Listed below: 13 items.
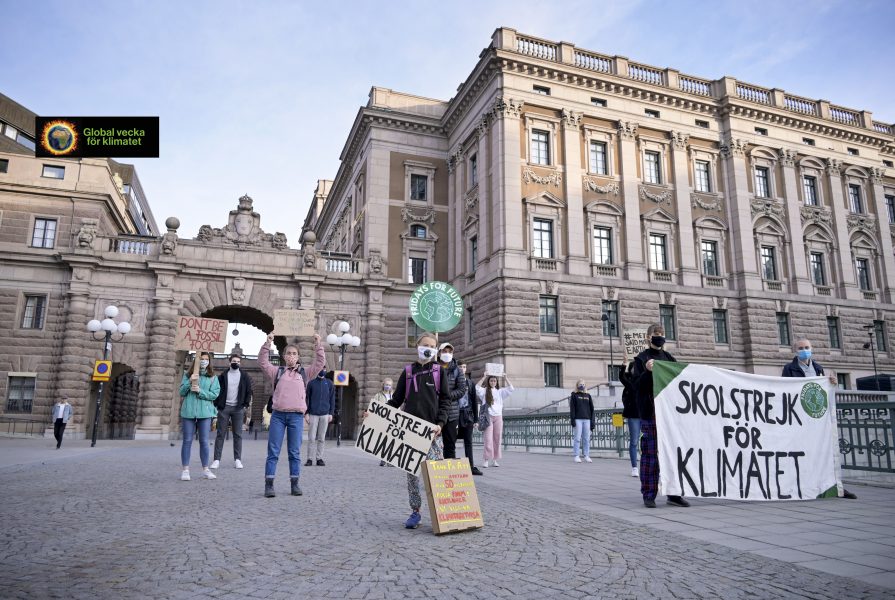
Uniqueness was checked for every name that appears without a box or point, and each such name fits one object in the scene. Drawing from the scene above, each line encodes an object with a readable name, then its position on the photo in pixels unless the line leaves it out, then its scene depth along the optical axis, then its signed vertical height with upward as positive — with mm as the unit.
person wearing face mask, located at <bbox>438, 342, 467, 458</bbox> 7109 +249
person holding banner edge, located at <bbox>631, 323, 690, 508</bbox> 7855 +21
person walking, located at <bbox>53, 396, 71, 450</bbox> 21656 -236
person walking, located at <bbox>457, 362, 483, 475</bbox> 11938 -87
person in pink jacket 9000 -35
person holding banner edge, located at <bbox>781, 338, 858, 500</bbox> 9883 +802
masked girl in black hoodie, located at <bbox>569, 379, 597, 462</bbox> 15758 -44
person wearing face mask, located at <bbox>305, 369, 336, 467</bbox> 13836 +20
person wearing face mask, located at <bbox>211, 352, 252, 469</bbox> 12914 +283
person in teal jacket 10785 +92
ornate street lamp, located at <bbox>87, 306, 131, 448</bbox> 22281 +3116
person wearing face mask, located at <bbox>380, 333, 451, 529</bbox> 6723 +237
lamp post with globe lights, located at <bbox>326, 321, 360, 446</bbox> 24312 +2906
